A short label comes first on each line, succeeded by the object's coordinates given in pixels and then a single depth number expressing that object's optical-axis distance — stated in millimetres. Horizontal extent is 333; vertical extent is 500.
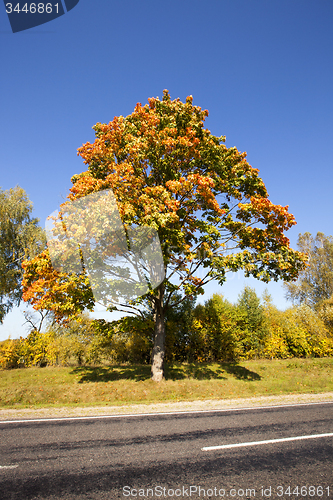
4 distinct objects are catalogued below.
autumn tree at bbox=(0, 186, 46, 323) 23500
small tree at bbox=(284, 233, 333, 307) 36438
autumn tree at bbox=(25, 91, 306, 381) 11867
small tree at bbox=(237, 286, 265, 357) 20969
